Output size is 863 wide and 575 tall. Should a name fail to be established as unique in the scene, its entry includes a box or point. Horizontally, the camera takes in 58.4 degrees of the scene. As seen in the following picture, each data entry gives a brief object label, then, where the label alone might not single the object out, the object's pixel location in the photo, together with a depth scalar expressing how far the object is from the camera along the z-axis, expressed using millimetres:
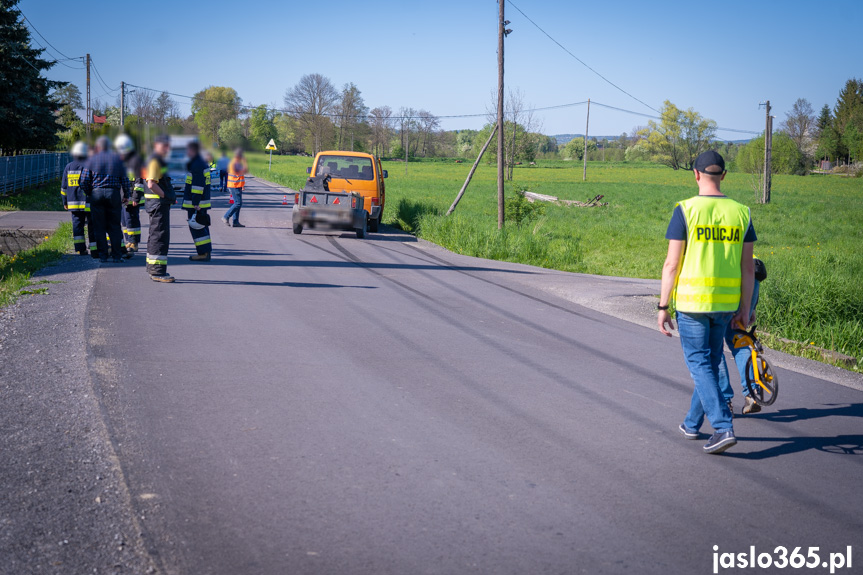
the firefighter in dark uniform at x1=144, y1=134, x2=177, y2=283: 10617
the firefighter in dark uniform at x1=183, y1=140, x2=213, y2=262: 11688
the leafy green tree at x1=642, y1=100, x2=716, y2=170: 114188
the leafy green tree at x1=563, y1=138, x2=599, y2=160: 165500
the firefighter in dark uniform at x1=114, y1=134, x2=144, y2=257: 9430
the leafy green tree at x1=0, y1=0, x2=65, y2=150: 32156
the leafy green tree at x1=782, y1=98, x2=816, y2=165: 127812
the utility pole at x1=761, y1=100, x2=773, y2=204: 42844
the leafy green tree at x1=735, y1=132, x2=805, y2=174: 96562
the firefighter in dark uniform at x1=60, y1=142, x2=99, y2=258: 12812
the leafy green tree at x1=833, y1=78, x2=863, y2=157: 106562
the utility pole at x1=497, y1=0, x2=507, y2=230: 21953
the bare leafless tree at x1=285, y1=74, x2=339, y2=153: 43438
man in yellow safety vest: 4945
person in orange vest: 19484
